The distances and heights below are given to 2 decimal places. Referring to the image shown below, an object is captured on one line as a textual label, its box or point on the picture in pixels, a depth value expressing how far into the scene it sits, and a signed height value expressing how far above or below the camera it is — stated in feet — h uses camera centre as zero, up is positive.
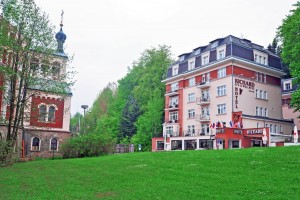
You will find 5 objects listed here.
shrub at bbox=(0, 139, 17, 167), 57.75 -6.13
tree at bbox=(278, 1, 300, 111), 88.37 +31.79
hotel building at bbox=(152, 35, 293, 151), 112.53 +16.75
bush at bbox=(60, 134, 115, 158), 84.71 -5.93
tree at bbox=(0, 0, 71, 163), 65.15 +19.68
